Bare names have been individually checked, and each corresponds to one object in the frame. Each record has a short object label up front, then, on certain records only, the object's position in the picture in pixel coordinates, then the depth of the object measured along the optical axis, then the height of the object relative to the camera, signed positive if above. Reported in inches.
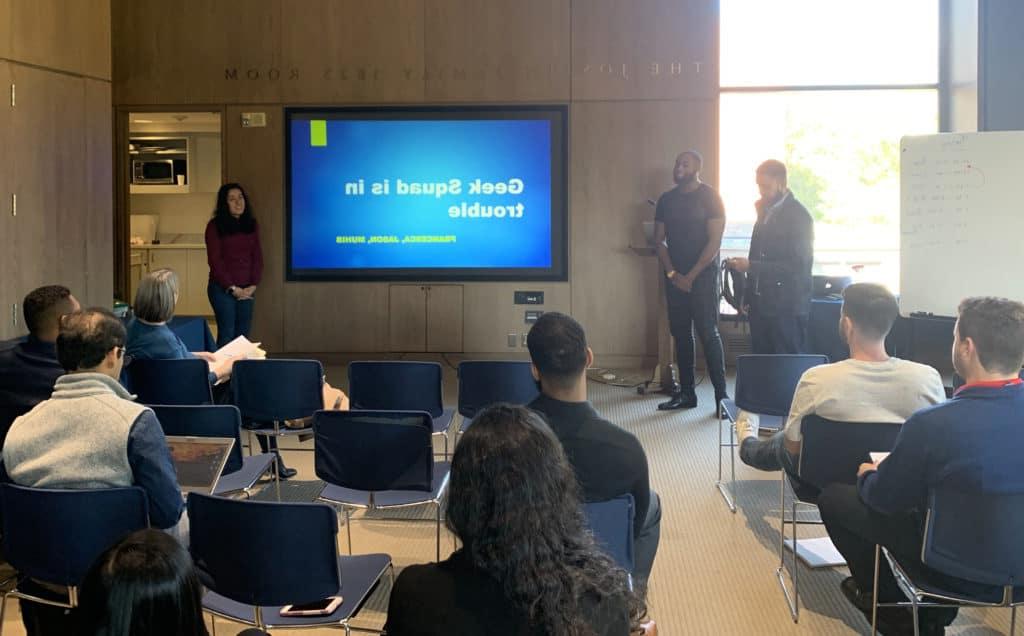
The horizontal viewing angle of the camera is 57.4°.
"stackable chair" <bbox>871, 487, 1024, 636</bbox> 99.1 -29.5
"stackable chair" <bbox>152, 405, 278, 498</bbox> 142.2 -23.3
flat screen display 349.1 +28.9
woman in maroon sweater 328.5 +5.5
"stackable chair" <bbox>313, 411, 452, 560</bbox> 137.2 -27.2
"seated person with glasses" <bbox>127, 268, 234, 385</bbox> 176.4 -9.5
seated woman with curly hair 59.1 -18.8
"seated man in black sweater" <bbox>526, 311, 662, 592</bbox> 102.4 -17.2
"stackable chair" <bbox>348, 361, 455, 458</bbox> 183.6 -23.0
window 349.4 +60.5
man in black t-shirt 273.3 +1.9
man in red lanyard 99.1 -18.8
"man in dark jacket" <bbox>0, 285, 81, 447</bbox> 144.7 -14.1
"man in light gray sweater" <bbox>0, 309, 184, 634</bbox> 103.0 -19.5
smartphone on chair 100.0 -36.5
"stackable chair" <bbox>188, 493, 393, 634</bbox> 95.7 -29.5
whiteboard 227.8 +12.5
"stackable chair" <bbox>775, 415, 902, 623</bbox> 121.5 -23.7
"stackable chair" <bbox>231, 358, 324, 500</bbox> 180.1 -23.1
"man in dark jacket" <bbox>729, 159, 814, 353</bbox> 233.8 +1.5
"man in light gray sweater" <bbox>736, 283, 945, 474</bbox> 129.2 -15.7
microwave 508.1 +54.6
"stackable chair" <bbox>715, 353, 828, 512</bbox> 179.9 -21.5
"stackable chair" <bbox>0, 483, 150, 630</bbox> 100.3 -27.2
